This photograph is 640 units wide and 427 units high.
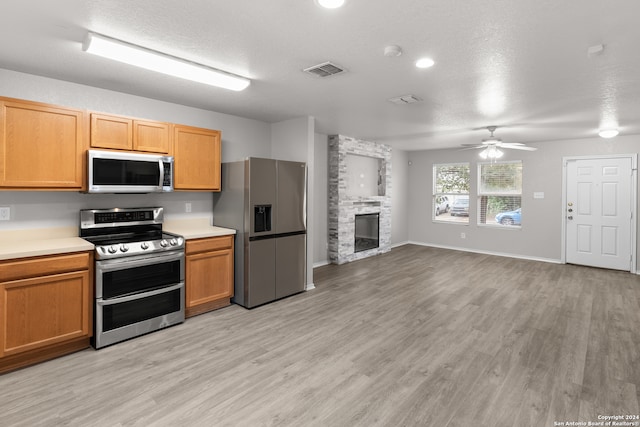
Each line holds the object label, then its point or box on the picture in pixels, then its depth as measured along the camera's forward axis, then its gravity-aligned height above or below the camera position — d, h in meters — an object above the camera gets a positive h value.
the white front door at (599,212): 5.82 +0.05
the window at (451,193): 7.78 +0.50
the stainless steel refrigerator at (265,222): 3.96 -0.15
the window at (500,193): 7.01 +0.44
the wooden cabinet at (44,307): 2.50 -0.80
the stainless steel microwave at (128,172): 3.09 +0.37
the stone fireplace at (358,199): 6.31 +0.28
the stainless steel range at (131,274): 2.92 -0.62
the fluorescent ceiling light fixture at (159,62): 2.31 +1.17
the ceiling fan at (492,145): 5.17 +1.11
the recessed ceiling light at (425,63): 2.67 +1.24
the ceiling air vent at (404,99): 3.69 +1.29
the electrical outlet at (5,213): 2.96 -0.05
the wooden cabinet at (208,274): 3.61 -0.73
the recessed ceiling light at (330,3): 1.85 +1.18
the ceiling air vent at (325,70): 2.78 +1.24
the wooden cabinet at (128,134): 3.15 +0.77
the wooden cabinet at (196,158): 3.74 +0.61
